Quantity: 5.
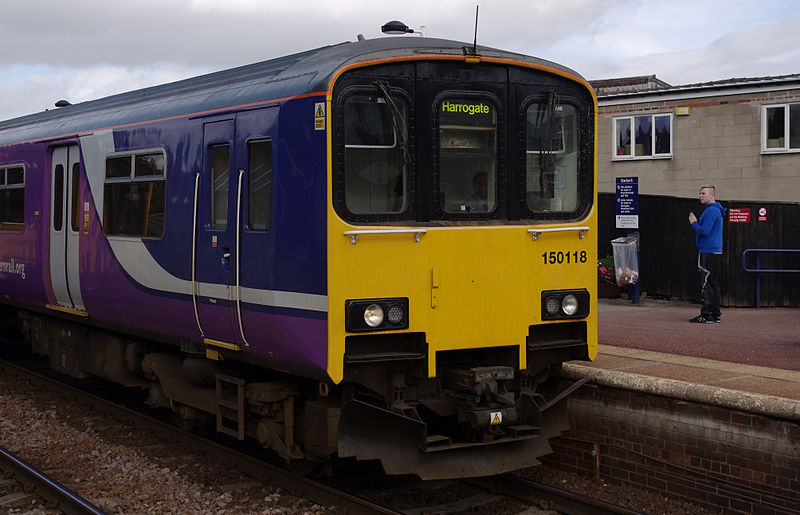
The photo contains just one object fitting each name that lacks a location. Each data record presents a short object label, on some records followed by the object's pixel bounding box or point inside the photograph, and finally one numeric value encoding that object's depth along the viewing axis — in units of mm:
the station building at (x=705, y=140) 21406
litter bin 15562
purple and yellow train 6344
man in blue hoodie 12000
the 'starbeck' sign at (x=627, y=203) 15680
